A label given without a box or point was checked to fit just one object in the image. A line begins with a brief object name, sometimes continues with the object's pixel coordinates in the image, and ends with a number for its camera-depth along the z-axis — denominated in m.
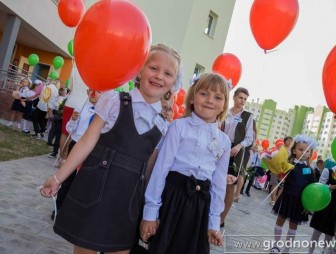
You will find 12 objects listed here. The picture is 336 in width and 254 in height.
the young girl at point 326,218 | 4.60
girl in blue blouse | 2.03
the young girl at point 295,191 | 4.47
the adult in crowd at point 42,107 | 9.52
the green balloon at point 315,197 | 4.18
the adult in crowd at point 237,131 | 4.73
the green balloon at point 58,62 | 12.63
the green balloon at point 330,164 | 5.44
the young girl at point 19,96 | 10.14
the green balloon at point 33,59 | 12.81
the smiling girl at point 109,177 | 1.81
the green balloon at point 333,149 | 4.79
